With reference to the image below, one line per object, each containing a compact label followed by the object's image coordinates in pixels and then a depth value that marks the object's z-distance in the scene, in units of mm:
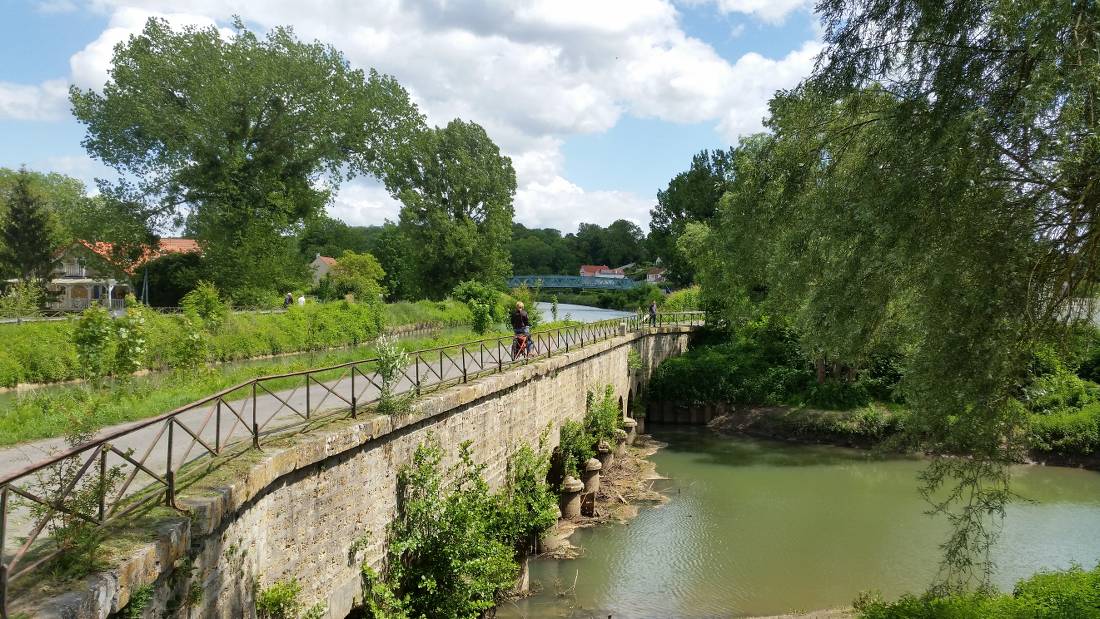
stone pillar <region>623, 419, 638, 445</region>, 22600
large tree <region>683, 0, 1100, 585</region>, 7410
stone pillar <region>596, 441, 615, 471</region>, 18781
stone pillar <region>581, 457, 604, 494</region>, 16808
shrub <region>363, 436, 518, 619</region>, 9086
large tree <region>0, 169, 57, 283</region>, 38031
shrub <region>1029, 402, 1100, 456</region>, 23484
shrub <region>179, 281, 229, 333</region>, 22234
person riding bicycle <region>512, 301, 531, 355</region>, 15641
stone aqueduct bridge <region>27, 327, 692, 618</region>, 5305
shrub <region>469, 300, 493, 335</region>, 26328
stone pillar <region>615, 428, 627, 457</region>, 21436
